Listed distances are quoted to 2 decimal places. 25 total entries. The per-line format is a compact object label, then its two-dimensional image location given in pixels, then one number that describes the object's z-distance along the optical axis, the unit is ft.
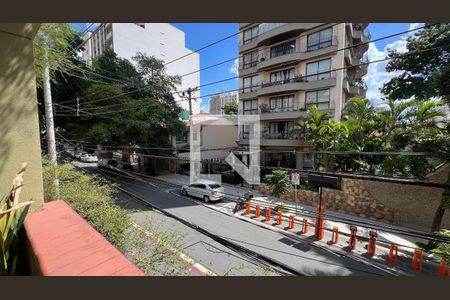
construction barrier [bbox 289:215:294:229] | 33.04
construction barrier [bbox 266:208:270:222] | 36.35
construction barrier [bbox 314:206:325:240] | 30.12
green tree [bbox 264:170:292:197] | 41.45
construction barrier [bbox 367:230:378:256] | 25.89
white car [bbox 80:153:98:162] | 87.80
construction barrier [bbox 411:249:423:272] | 23.12
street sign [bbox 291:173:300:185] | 32.81
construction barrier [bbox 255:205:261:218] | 37.38
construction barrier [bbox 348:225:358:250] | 27.40
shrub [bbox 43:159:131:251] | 10.30
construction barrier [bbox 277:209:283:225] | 33.88
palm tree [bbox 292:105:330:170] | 43.28
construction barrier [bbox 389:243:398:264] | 24.70
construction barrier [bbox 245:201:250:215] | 39.66
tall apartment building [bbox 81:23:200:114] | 106.93
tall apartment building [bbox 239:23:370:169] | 53.26
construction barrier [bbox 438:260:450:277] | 20.85
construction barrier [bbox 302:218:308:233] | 31.77
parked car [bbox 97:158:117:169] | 57.62
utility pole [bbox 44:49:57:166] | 24.34
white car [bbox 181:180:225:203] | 45.57
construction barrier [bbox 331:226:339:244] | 28.88
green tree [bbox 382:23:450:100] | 32.32
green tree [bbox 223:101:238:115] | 112.46
